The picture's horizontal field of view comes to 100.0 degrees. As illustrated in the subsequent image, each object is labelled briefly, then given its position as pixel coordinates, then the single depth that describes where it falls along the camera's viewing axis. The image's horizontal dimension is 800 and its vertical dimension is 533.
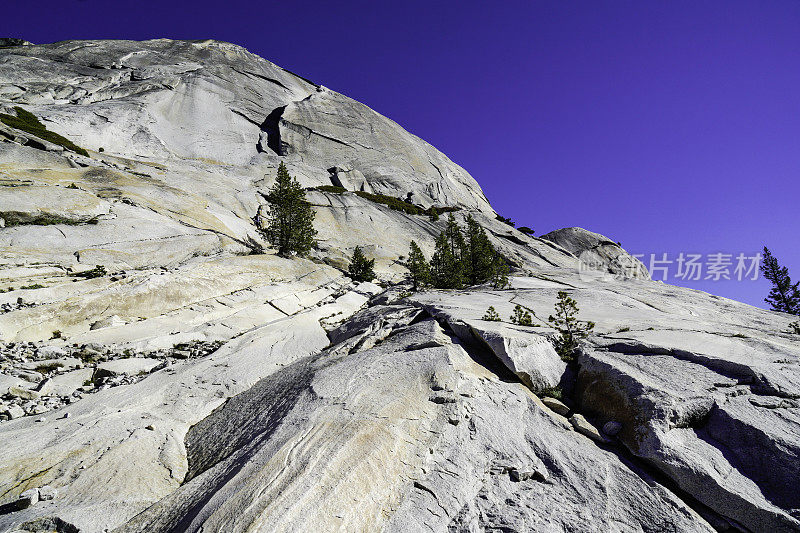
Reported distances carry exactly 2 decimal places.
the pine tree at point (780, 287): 46.16
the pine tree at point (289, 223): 34.47
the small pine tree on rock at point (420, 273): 28.70
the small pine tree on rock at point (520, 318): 14.18
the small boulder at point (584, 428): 8.06
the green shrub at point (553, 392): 9.78
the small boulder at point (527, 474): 6.81
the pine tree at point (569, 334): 11.45
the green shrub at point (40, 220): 21.92
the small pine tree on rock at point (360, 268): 32.75
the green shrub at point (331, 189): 60.49
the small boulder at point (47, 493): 6.57
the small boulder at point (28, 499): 6.23
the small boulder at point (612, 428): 8.00
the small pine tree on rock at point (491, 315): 14.19
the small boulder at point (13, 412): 9.58
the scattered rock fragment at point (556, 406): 9.14
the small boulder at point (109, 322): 16.06
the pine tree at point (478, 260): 33.29
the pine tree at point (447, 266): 30.56
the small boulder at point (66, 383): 11.19
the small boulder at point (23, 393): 10.43
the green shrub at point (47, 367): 12.46
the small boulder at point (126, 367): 12.69
